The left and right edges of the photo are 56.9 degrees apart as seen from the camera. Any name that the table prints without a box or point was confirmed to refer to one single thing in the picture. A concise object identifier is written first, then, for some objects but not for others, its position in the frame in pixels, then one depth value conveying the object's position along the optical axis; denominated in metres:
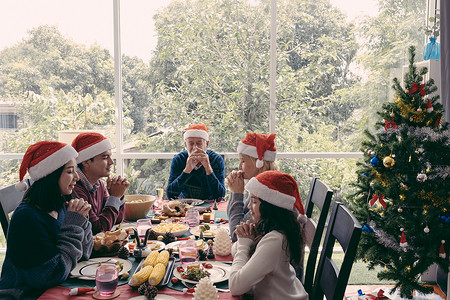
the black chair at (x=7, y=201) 2.20
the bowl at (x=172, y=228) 2.07
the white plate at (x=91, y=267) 1.53
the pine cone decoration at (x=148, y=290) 1.35
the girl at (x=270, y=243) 1.52
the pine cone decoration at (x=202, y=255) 1.74
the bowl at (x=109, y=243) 1.78
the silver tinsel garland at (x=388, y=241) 3.02
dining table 1.38
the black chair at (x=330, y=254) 1.53
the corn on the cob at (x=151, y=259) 1.57
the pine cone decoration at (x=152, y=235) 2.00
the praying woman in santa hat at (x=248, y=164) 2.15
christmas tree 2.88
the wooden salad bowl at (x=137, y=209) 2.40
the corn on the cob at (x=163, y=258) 1.58
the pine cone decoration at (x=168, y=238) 1.96
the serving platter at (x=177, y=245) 1.84
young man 2.21
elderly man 3.28
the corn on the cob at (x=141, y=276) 1.44
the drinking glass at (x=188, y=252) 1.64
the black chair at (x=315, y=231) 2.13
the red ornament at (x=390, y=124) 3.04
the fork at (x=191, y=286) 1.46
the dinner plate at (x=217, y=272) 1.53
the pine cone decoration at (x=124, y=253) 1.73
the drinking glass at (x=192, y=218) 2.28
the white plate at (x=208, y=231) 2.09
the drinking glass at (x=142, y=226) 1.99
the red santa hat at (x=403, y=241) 2.94
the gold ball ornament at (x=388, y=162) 2.95
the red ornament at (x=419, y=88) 2.98
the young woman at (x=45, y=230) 1.48
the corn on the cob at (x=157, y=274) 1.44
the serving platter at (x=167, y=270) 1.47
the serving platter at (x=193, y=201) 2.87
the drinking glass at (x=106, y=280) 1.36
